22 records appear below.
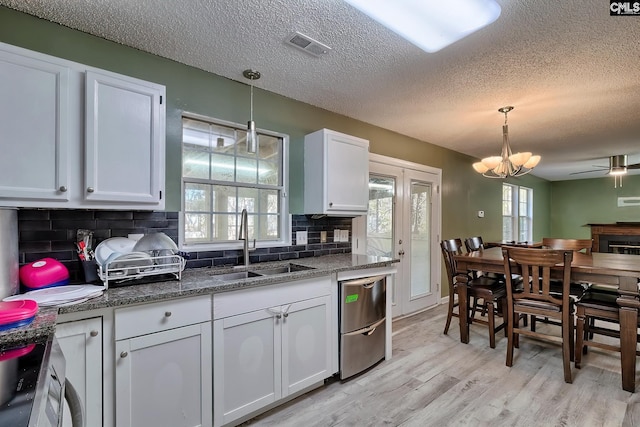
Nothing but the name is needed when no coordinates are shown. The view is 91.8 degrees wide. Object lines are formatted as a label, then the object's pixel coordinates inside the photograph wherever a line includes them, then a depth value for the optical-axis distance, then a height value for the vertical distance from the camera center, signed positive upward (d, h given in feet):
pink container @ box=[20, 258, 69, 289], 5.08 -0.99
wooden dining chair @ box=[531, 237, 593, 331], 9.65 -1.29
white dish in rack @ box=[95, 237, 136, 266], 5.69 -0.61
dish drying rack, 5.36 -0.97
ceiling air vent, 6.40 +3.69
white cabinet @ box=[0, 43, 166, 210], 4.79 +1.37
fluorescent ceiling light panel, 5.30 +3.62
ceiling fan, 17.17 +2.77
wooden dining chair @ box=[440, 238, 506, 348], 9.90 -2.41
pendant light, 6.94 +1.77
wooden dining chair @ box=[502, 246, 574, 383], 7.93 -2.17
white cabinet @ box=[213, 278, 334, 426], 5.90 -2.74
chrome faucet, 7.83 -0.52
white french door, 12.64 -0.48
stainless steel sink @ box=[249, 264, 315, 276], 7.73 -1.42
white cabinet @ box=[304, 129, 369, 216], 9.11 +1.27
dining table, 7.48 -1.72
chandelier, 10.43 +1.87
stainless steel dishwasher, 7.88 -2.88
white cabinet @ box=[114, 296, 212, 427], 4.86 -2.50
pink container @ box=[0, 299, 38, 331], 3.53 -1.15
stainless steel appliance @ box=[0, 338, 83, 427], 2.10 -1.37
